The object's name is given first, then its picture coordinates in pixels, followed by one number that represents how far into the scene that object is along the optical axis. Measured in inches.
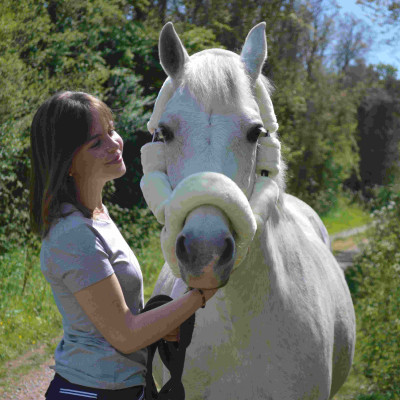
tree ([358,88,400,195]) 949.2
